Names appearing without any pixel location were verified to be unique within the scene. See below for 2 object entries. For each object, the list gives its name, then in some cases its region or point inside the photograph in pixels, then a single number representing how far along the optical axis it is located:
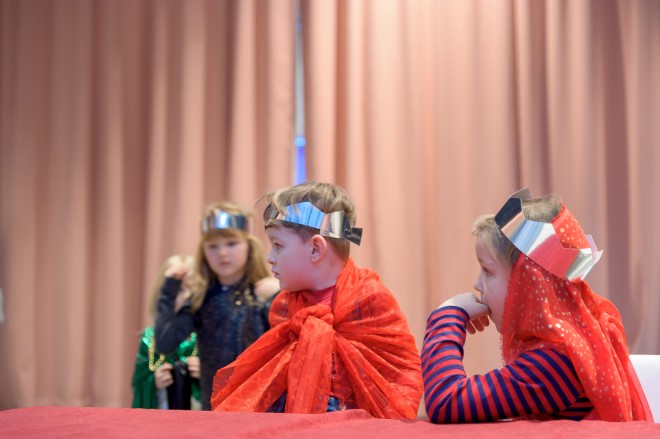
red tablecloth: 2.02
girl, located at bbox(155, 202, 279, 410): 3.47
